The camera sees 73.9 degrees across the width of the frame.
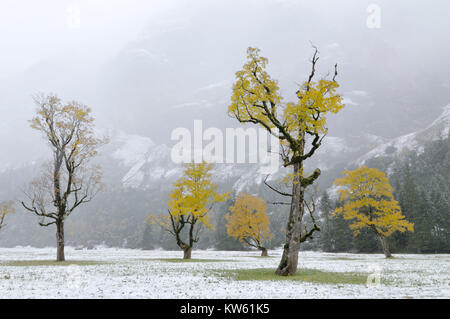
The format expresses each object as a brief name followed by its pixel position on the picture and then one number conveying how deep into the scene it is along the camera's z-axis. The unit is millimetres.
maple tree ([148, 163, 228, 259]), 39281
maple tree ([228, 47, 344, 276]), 19188
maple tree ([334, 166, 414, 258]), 44188
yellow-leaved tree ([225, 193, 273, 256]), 52312
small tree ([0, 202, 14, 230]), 51750
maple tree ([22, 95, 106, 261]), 33344
